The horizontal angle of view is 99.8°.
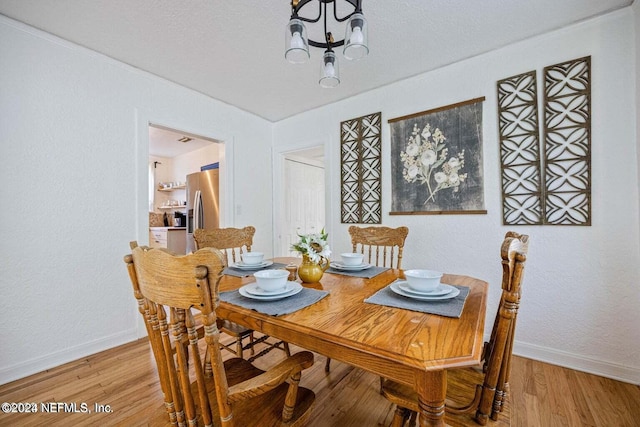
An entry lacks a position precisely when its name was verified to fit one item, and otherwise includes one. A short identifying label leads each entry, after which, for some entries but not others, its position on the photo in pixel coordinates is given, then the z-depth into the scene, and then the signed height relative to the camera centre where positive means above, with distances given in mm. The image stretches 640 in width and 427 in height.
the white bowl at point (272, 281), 1097 -279
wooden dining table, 690 -372
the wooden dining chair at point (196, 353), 675 -397
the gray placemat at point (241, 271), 1575 -351
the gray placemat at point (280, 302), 998 -357
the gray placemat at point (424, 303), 971 -360
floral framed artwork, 2311 +464
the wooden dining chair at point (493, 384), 847 -603
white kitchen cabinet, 4957 -428
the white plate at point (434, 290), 1087 -331
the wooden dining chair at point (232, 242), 1688 -216
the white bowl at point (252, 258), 1733 -288
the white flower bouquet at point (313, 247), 1354 -171
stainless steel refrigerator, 3846 +200
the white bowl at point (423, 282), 1078 -283
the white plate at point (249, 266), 1701 -335
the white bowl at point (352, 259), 1696 -293
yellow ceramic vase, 1377 -296
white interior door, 3982 +226
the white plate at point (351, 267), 1667 -339
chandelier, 1289 +866
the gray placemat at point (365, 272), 1553 -360
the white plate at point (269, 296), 1087 -336
